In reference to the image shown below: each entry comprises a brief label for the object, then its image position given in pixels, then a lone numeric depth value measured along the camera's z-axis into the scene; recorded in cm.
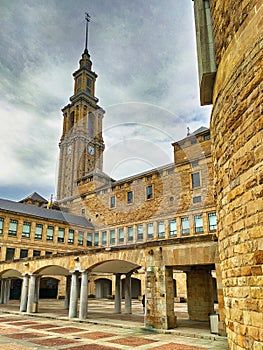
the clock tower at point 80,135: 7450
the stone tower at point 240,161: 482
